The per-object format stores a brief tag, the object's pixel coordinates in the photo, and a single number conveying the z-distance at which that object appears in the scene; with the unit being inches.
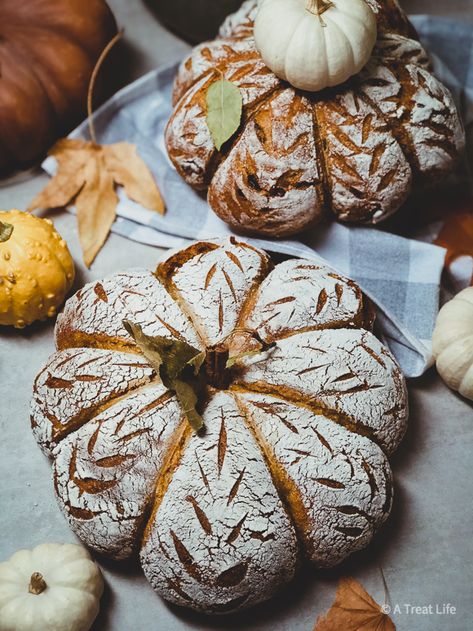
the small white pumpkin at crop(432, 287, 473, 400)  26.5
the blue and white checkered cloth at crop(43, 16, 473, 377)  27.9
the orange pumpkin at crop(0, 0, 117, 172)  29.3
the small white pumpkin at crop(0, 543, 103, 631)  23.3
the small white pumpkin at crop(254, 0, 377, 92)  25.7
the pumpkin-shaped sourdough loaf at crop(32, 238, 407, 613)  23.3
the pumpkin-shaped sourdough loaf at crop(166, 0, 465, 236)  26.9
